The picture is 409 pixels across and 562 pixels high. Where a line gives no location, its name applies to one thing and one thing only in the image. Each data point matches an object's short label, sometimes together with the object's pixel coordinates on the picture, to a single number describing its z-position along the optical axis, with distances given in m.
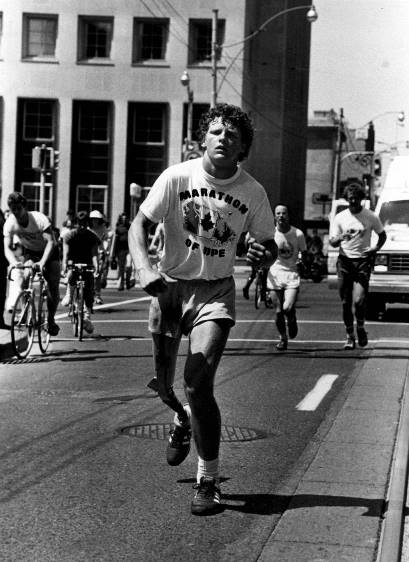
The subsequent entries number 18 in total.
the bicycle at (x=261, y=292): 21.75
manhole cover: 7.55
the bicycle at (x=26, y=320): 12.44
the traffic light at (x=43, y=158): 26.69
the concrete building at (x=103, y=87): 48.66
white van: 18.76
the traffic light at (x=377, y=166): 44.34
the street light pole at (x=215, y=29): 34.50
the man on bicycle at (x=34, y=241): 12.59
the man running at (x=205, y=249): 5.57
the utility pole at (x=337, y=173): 60.92
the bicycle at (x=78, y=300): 14.67
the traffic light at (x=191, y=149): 29.08
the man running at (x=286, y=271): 13.80
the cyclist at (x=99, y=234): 19.83
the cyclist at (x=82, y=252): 15.48
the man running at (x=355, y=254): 13.48
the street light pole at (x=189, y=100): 41.16
